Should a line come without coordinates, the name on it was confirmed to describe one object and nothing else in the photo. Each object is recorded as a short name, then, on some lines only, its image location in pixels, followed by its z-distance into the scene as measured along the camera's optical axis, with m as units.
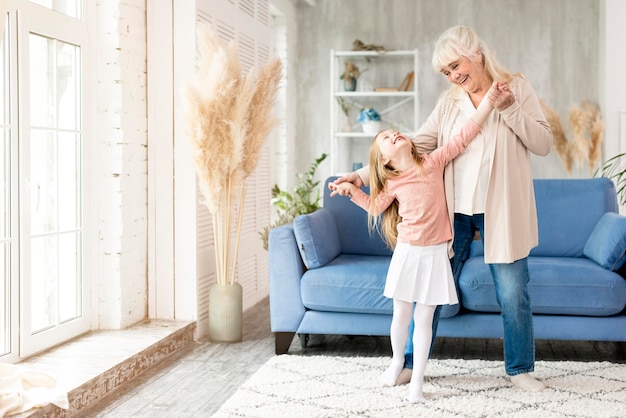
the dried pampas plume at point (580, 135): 6.21
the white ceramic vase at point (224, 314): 4.02
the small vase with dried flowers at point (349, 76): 6.48
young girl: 2.92
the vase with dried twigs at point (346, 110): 6.55
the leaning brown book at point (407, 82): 6.47
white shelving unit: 6.66
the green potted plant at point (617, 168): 6.04
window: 3.10
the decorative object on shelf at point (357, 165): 6.49
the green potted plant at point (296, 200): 5.15
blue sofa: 3.45
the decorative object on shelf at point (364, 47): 6.47
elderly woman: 2.89
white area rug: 2.78
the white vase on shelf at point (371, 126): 6.46
